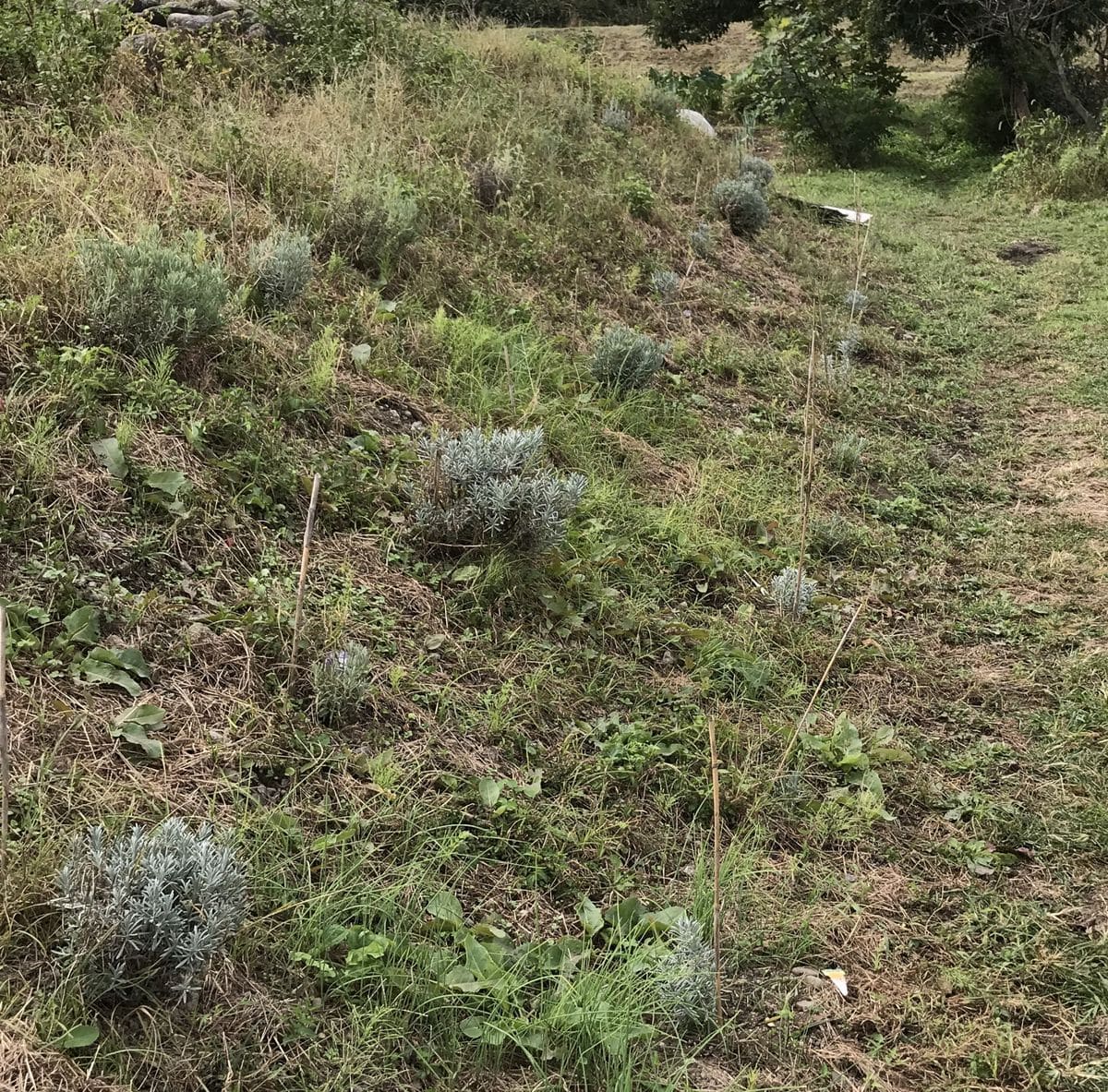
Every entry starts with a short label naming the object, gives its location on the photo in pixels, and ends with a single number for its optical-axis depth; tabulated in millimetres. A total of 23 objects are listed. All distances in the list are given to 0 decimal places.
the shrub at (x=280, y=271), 3939
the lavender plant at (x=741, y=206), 8117
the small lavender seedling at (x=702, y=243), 7180
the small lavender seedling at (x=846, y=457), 4762
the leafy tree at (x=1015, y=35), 12102
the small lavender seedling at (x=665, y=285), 6125
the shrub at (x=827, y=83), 13609
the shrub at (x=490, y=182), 6023
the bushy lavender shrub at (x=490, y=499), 3174
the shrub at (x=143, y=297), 3191
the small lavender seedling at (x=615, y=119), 8797
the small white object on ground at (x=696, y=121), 10810
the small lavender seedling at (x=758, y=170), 9133
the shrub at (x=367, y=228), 4691
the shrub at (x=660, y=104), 9984
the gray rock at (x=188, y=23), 6355
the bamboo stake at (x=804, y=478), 3361
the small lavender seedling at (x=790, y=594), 3486
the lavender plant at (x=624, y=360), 4777
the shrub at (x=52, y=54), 4668
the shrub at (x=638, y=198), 7102
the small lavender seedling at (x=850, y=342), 6004
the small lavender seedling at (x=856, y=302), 6898
